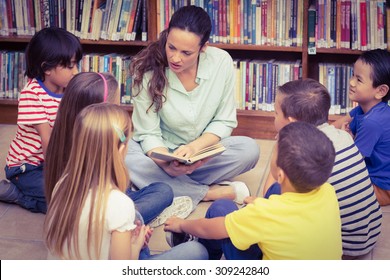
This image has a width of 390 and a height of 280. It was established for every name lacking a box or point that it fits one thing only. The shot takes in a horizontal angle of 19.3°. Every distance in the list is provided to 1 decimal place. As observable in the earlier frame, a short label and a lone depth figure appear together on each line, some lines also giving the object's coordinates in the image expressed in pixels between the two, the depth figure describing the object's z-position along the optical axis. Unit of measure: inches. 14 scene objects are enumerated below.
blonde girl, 112.5
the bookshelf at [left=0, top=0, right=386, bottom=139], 212.0
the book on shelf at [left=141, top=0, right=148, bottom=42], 215.4
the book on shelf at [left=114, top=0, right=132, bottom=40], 216.3
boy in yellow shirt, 113.8
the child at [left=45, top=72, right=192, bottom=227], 134.9
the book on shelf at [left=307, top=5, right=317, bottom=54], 205.8
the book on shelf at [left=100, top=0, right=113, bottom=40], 217.2
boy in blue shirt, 166.5
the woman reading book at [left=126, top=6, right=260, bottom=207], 175.4
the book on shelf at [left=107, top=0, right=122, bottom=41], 216.7
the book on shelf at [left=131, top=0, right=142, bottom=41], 215.8
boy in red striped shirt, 165.4
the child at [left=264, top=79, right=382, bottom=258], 138.8
